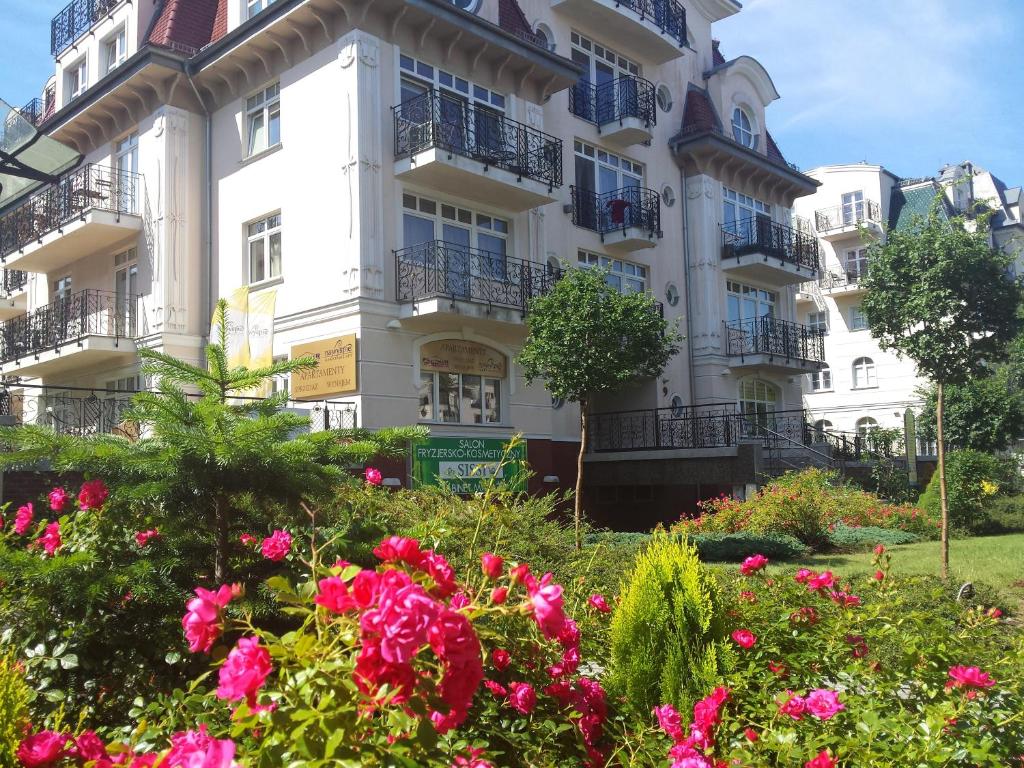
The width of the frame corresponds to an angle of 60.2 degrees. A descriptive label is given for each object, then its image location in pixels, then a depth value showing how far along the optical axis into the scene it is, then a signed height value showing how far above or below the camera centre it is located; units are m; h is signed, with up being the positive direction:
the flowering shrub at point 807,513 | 15.67 -1.60
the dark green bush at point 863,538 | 15.27 -1.95
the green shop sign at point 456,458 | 17.12 -0.42
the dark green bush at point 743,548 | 13.47 -1.80
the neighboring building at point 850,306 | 42.84 +6.25
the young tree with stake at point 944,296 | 13.23 +1.99
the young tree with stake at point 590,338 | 16.92 +1.87
